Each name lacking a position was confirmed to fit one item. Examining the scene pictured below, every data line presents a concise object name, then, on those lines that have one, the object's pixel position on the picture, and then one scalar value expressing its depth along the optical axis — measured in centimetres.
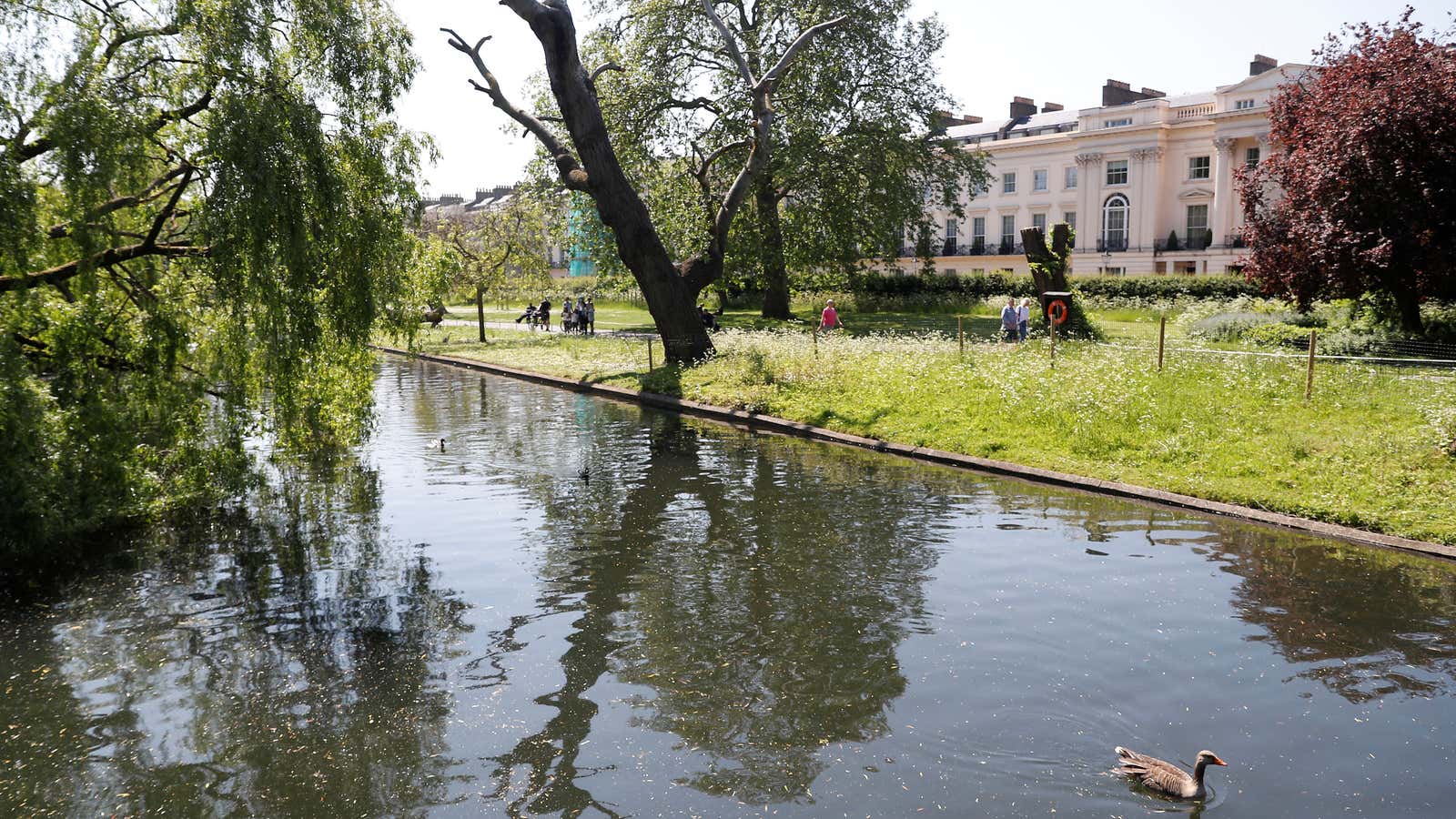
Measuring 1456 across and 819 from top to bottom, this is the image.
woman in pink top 3189
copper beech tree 1922
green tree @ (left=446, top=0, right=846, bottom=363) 2206
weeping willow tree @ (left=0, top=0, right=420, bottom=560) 880
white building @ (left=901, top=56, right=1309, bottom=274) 5691
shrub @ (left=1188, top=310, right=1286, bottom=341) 2267
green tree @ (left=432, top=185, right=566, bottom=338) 3862
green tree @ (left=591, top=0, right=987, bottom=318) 3209
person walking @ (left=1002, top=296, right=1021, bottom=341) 2658
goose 533
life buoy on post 2145
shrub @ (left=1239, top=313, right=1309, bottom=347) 2062
